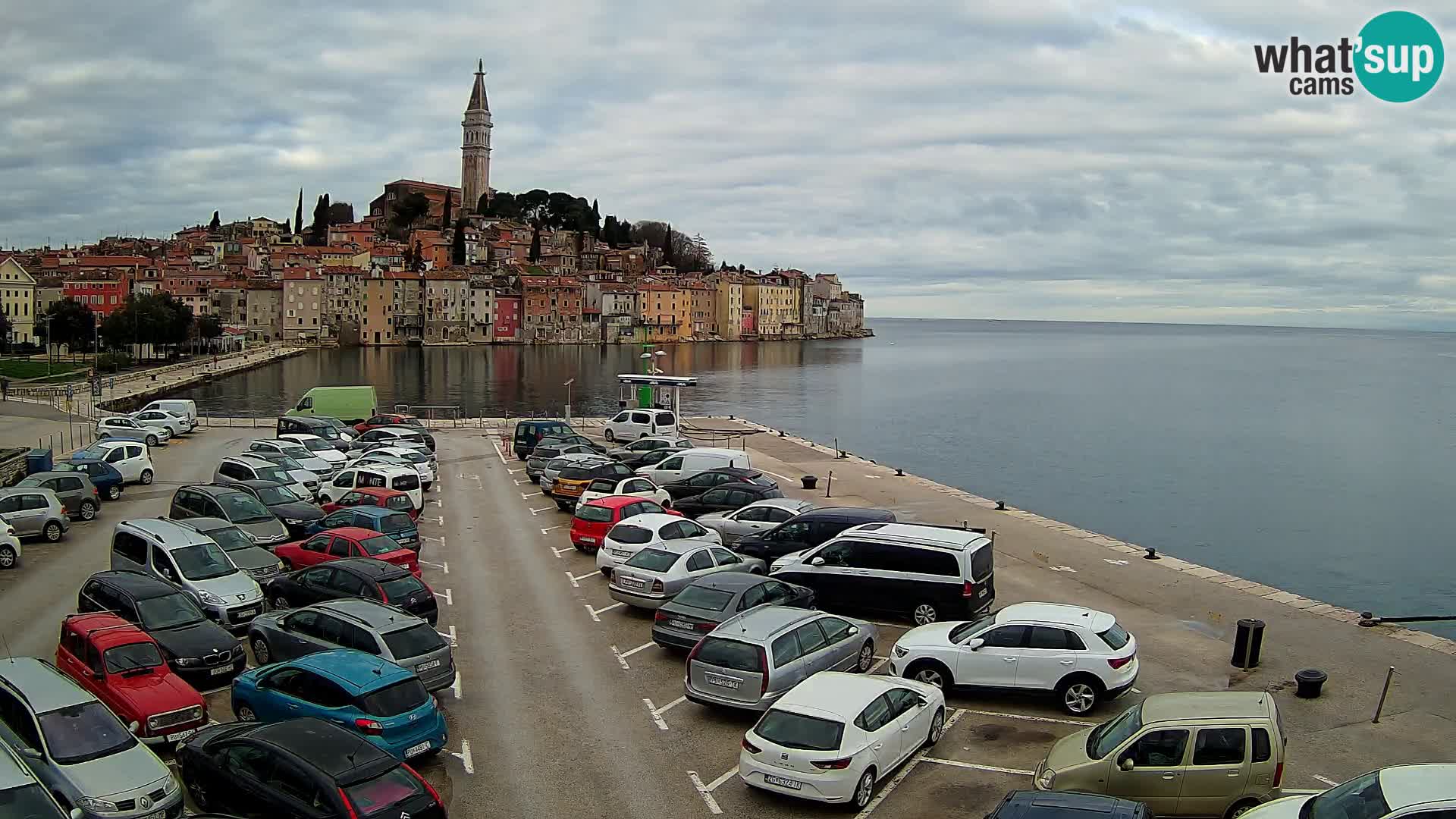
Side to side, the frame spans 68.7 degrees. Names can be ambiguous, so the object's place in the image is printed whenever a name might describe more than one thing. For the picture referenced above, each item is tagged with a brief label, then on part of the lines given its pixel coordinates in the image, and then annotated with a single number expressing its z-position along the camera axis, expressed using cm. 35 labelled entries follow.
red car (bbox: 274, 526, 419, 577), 1702
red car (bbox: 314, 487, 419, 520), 2178
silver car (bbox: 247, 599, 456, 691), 1195
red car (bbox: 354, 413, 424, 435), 3860
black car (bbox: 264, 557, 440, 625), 1440
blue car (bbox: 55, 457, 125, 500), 2552
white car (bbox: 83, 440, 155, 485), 2741
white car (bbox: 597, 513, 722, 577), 1764
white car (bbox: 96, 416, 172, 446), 3441
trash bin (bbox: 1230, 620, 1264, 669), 1394
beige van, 893
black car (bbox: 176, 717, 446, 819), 836
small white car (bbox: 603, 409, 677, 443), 3806
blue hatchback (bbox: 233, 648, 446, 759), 1018
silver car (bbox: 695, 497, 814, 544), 2073
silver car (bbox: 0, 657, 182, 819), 880
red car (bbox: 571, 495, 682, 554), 2003
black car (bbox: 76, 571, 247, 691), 1247
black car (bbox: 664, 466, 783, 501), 2444
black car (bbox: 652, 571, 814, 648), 1376
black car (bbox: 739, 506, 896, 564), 1831
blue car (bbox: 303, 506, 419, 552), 1869
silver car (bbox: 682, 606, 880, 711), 1158
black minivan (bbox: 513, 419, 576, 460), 3391
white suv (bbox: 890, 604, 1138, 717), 1191
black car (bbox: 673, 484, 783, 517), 2297
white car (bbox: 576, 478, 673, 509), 2317
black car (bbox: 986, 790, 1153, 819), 768
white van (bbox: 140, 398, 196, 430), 4066
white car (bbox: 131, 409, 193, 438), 3878
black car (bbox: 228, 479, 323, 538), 2092
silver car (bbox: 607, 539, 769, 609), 1590
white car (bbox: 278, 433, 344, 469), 2923
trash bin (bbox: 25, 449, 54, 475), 2673
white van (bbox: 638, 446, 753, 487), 2720
